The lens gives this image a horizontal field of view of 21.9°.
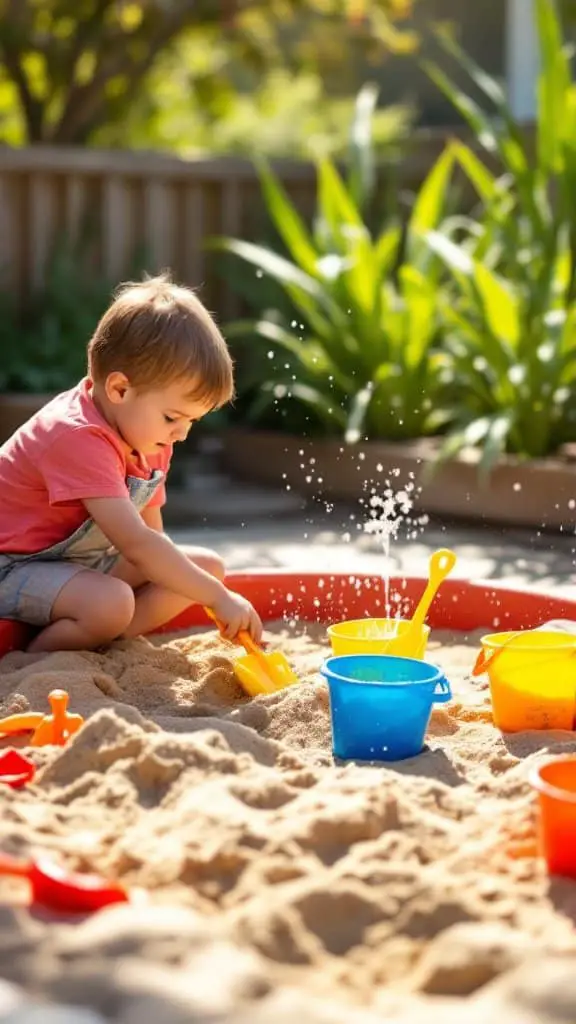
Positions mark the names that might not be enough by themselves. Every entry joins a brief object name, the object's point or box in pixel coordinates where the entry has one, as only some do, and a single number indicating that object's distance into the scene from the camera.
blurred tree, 7.21
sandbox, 1.31
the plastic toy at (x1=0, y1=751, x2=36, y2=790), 1.97
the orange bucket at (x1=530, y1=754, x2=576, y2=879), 1.65
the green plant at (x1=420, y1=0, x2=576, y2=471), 4.50
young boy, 2.61
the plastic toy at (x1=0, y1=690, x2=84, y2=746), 2.12
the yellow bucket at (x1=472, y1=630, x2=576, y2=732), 2.30
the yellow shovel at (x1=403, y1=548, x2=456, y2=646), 2.49
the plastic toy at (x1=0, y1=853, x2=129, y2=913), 1.49
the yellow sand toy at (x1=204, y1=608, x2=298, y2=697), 2.52
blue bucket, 2.12
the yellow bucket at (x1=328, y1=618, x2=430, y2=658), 2.54
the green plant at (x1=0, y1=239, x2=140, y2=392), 5.46
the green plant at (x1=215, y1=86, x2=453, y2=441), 4.94
